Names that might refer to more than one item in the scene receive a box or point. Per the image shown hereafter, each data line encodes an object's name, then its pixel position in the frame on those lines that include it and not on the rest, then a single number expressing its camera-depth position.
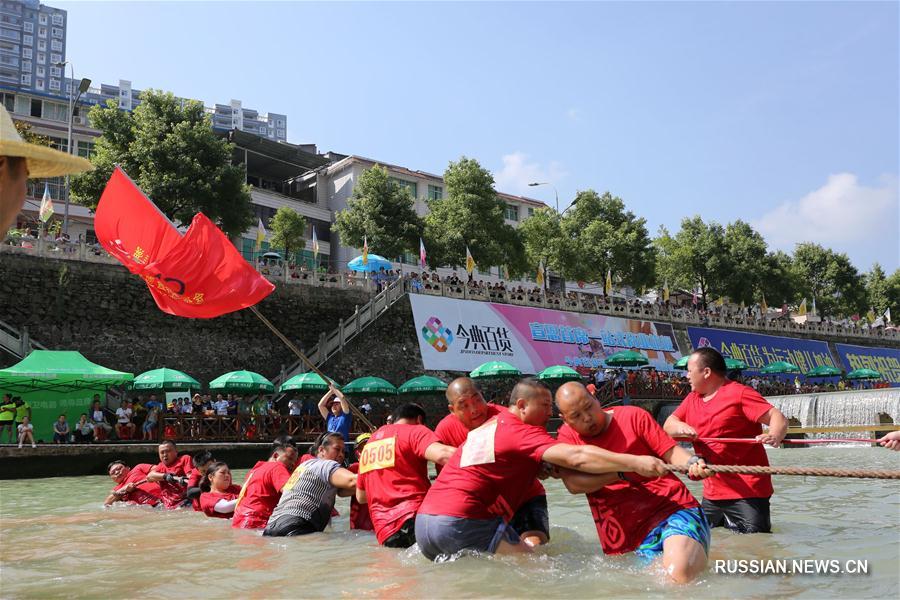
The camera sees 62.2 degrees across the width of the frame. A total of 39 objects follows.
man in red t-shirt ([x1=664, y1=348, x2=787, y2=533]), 5.82
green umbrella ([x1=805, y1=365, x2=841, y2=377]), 37.24
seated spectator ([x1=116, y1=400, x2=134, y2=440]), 18.66
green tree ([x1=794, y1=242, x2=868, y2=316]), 54.62
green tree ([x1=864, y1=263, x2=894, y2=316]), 59.38
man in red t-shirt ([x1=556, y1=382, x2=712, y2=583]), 4.50
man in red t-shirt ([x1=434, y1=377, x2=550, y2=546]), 5.79
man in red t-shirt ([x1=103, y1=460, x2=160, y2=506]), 9.83
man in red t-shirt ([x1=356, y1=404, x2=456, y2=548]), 5.67
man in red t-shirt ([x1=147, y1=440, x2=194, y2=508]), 9.84
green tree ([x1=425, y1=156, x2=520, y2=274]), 35.75
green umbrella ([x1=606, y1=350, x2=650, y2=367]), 29.98
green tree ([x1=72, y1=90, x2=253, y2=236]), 26.44
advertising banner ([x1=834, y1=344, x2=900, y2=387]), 44.84
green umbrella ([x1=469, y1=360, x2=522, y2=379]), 25.56
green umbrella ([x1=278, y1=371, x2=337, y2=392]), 21.52
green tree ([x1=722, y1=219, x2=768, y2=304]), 45.47
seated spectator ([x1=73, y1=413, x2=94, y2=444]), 17.88
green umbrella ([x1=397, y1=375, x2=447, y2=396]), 24.09
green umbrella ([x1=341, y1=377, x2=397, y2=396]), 22.95
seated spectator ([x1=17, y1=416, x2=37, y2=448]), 16.17
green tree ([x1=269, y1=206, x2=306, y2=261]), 38.38
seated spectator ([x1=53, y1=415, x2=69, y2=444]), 17.77
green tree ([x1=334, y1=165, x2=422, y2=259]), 34.38
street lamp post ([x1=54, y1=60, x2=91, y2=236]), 26.98
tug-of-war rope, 4.20
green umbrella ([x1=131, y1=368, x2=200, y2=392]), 19.41
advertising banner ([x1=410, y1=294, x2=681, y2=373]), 29.00
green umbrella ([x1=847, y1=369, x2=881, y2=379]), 37.44
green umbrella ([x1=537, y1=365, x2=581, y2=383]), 26.53
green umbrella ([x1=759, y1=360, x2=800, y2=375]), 35.73
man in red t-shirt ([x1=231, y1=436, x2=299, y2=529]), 7.45
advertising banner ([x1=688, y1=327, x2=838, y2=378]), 38.03
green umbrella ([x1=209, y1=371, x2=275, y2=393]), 20.43
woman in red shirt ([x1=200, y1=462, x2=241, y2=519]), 8.42
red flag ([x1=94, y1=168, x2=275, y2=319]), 9.34
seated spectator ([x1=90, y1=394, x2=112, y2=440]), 18.19
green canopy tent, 17.50
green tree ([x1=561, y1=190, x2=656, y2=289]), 40.56
